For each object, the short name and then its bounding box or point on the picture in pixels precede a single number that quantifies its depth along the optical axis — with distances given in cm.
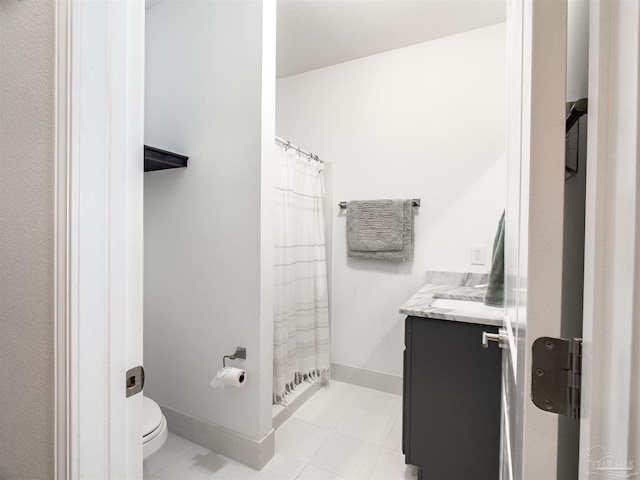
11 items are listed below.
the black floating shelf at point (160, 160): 150
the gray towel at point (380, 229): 223
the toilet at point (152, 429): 127
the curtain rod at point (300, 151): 200
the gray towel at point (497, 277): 120
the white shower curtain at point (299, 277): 201
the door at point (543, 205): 39
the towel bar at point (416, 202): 225
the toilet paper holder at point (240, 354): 162
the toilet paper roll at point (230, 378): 153
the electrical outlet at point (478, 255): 207
